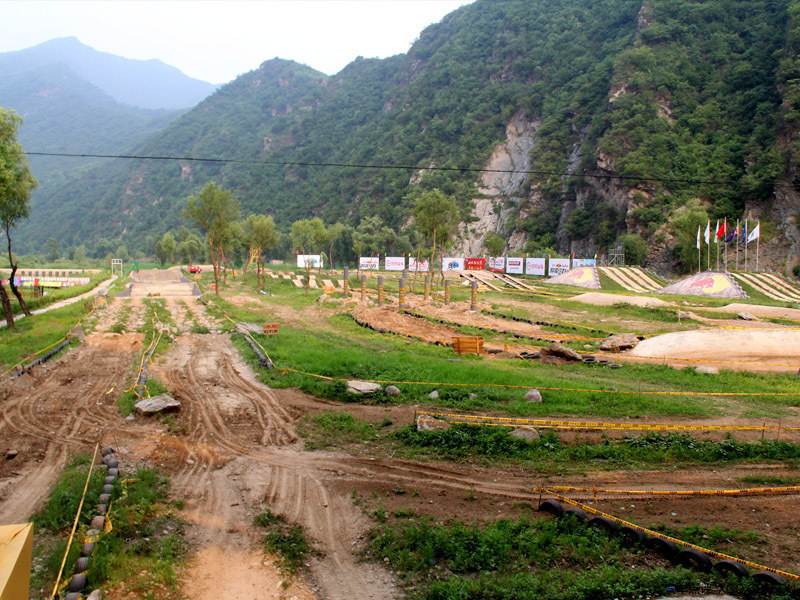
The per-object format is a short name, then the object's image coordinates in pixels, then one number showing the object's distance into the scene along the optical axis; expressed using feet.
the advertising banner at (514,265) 211.00
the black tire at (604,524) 24.39
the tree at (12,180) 71.61
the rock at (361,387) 47.36
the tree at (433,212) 150.82
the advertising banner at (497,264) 215.10
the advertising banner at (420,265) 231.75
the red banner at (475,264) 220.84
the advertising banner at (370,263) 242.29
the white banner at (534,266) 205.12
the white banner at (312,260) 253.63
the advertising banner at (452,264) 225.76
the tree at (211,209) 133.90
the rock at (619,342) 68.27
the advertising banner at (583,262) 194.66
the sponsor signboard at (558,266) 198.49
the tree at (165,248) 294.93
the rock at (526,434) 35.42
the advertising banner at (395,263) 235.20
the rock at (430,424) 37.79
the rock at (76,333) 73.98
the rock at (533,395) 43.50
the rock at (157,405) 41.91
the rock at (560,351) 62.18
